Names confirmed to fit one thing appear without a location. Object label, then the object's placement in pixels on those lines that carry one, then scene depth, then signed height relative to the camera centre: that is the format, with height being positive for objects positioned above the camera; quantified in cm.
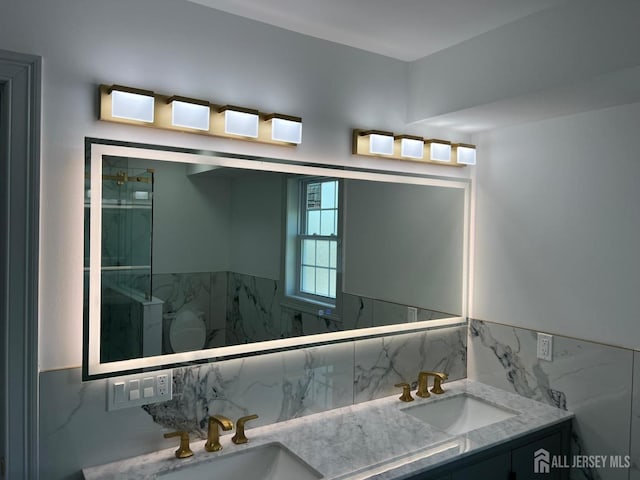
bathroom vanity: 176 -83
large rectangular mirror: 174 -11
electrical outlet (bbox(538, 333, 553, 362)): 243 -55
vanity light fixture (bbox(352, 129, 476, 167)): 236 +41
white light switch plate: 176 -58
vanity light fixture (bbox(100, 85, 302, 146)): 171 +40
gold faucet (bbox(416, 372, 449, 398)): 251 -76
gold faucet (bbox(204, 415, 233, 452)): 185 -77
